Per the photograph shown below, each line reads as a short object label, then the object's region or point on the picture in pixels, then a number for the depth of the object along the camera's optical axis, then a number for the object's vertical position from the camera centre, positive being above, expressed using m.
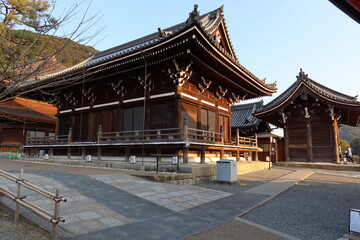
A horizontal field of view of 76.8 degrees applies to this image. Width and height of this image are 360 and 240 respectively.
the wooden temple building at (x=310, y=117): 17.58 +2.68
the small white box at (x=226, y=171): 9.56 -0.98
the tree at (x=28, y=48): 3.37 +1.54
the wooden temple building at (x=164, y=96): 10.84 +3.30
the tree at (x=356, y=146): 51.88 +0.73
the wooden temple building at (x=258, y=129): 22.72 +2.14
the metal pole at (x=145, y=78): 11.20 +3.74
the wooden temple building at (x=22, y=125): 24.85 +2.38
